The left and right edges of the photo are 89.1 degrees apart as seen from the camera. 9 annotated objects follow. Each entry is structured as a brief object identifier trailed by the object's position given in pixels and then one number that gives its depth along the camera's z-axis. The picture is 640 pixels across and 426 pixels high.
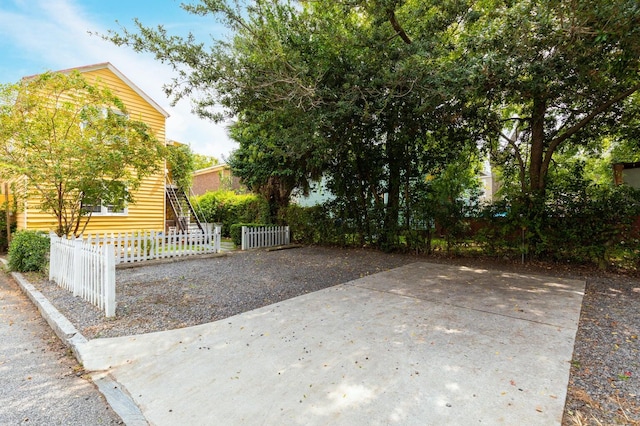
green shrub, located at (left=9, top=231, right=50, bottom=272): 7.20
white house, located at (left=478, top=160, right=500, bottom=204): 8.88
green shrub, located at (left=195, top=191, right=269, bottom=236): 14.55
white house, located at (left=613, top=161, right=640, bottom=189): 9.30
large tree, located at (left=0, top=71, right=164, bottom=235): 6.45
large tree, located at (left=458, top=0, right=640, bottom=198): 4.58
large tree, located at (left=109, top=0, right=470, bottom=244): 6.05
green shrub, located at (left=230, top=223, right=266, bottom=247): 12.43
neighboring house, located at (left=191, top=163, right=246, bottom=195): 22.78
